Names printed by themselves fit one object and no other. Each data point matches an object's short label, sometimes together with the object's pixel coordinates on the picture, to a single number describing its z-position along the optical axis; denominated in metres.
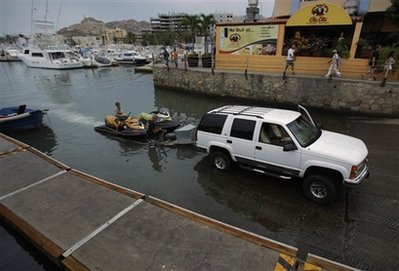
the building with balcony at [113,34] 163.25
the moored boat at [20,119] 12.54
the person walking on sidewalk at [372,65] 14.32
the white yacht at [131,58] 46.60
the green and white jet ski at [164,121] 11.69
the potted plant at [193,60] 21.66
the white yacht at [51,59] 40.40
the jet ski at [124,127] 11.38
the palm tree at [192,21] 39.24
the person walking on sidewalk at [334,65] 14.25
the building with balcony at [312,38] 14.96
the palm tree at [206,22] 39.11
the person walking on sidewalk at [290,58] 15.63
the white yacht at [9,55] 61.30
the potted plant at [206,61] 20.67
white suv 5.80
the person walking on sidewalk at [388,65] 12.74
